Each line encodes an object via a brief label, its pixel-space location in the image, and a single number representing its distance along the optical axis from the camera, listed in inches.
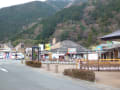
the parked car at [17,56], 1982.0
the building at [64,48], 1923.0
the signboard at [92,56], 1270.2
